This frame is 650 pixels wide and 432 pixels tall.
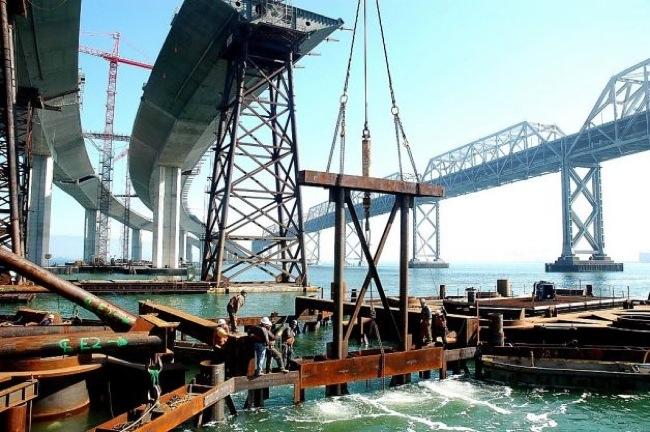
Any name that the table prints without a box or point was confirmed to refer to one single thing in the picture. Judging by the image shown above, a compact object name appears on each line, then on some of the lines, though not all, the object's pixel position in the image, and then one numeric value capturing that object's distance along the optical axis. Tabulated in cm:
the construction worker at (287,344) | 1211
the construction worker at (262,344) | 1095
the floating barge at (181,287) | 4000
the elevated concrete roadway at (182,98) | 4034
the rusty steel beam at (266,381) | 1090
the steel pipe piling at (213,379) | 1031
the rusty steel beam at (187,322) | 1256
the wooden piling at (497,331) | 1545
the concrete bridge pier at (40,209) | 5872
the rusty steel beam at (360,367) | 1176
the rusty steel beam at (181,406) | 815
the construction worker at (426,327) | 1475
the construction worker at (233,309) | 1420
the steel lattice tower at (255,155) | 3859
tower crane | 9788
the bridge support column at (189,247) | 16625
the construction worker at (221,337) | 1174
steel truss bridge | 10406
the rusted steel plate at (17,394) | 811
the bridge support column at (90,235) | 10825
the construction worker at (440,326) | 1506
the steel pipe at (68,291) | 812
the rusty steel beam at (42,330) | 1002
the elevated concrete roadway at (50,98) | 3550
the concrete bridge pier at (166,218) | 6788
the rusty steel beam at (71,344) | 776
